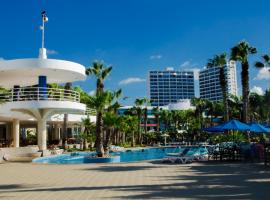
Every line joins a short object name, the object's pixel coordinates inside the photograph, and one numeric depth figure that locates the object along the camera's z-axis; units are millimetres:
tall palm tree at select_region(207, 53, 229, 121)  37188
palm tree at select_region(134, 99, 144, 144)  60906
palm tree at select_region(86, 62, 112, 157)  25373
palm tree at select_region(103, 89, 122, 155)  38494
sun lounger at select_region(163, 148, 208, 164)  19344
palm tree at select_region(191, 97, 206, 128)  75812
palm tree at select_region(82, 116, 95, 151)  36719
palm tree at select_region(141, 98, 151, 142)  62819
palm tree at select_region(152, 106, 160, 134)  77938
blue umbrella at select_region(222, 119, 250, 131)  19652
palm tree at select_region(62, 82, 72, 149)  36025
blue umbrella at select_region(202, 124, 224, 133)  20295
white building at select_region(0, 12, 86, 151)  25375
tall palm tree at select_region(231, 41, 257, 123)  30141
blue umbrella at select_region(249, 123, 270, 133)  19531
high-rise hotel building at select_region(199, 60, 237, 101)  196200
